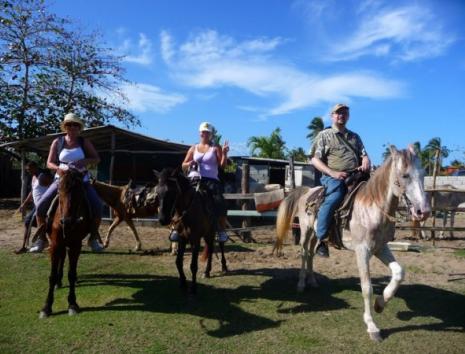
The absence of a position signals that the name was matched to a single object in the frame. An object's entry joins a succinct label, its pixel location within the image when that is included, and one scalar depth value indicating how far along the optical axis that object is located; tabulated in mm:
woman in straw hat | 5926
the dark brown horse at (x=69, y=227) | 5320
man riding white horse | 5664
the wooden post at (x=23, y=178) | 16539
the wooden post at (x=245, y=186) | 12586
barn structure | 14781
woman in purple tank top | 7293
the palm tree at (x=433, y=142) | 64613
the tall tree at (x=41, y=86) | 19156
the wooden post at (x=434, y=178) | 11941
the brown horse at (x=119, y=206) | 10717
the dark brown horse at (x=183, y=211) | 6102
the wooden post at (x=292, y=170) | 14086
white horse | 4539
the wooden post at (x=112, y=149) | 14677
